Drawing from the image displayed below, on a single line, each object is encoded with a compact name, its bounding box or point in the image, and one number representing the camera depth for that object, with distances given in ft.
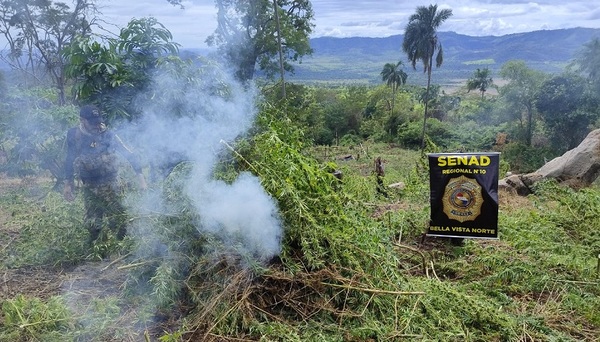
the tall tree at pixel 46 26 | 51.31
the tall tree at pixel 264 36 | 46.55
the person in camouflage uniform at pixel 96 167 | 14.24
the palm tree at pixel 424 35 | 86.43
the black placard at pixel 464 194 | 16.17
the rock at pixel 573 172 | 29.73
